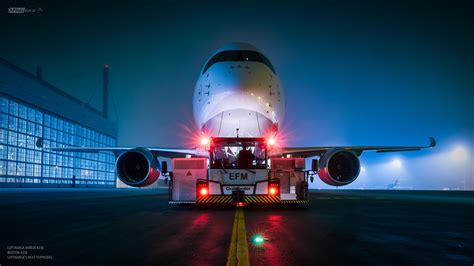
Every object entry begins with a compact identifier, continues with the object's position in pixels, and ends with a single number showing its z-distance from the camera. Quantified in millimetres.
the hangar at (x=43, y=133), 43312
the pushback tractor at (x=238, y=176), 11719
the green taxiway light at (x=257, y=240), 5836
